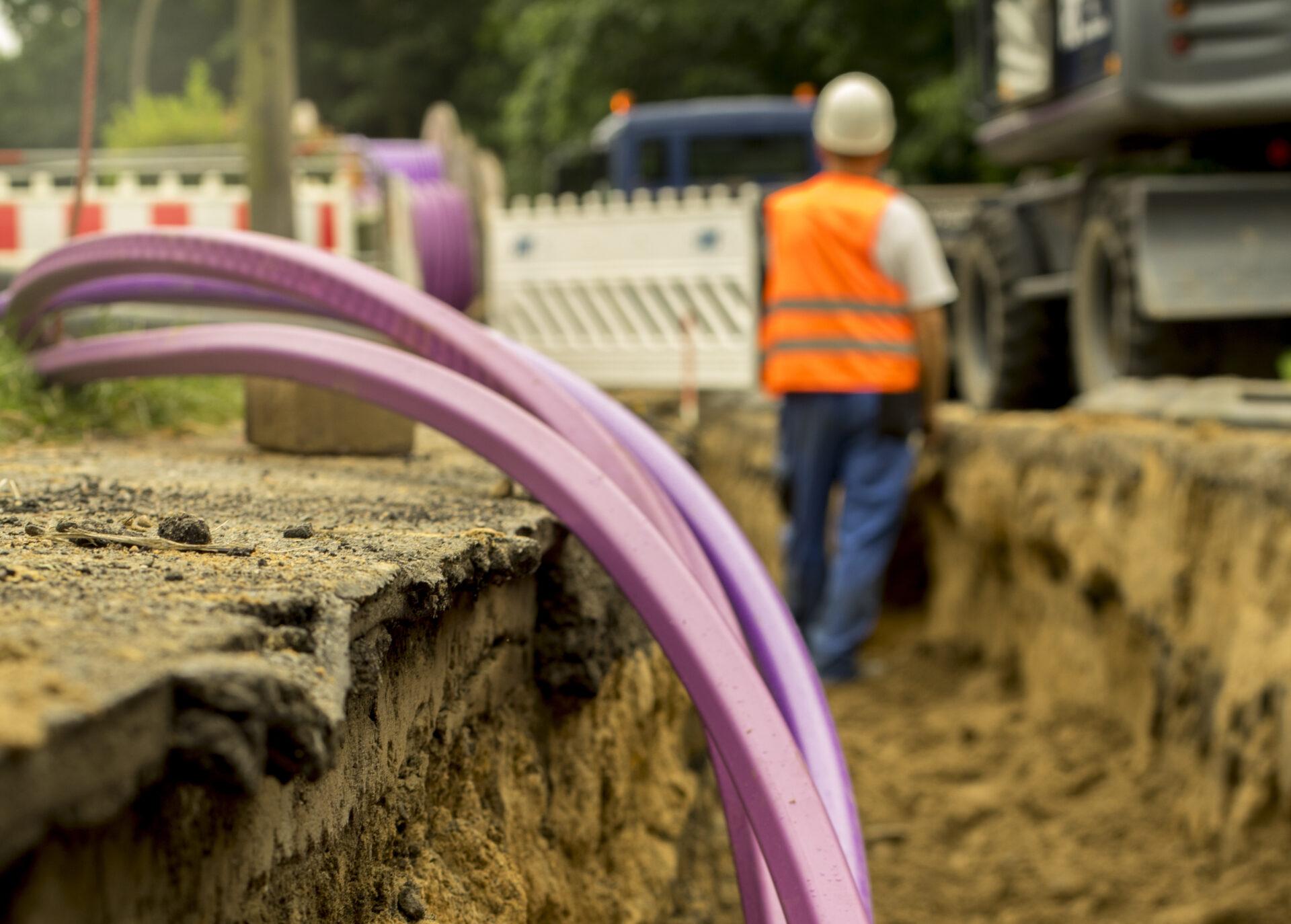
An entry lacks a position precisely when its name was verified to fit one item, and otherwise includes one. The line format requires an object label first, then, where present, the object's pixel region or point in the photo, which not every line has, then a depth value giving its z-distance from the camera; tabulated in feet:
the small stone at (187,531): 10.29
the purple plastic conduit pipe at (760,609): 12.67
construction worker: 32.09
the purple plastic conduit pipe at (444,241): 54.95
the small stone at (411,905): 10.14
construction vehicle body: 35.04
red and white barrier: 44.32
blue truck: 75.00
